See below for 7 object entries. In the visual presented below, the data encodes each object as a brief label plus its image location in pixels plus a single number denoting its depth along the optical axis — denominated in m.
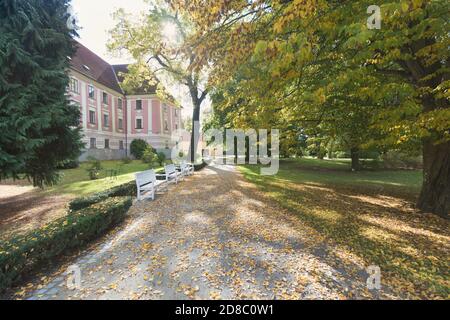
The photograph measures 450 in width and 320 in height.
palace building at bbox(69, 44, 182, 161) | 27.22
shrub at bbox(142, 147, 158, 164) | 19.76
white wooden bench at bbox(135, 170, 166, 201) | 7.52
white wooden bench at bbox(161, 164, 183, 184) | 10.59
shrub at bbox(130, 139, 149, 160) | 31.38
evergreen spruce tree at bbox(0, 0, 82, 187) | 6.30
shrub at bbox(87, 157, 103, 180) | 13.80
